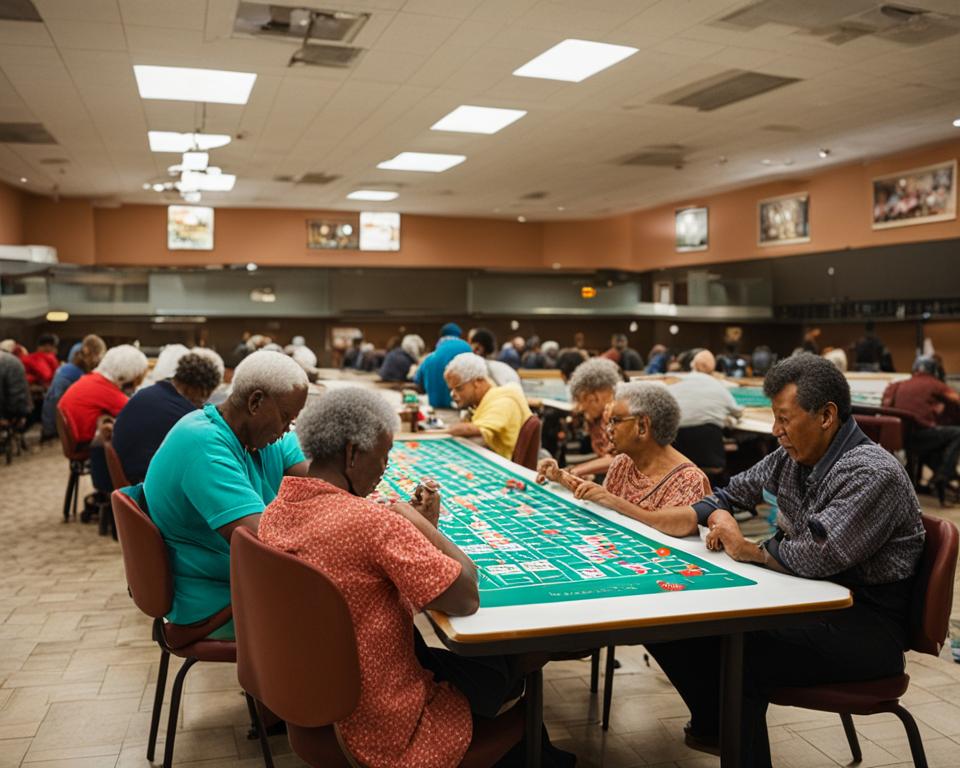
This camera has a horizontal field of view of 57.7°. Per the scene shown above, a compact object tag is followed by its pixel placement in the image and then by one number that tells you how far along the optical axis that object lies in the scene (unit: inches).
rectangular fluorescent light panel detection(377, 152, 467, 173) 492.7
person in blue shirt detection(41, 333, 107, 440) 346.6
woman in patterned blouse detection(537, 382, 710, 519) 133.3
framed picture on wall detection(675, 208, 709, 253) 664.4
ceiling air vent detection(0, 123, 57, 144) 412.5
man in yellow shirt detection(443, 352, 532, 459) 214.2
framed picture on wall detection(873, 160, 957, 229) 457.7
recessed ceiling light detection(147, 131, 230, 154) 435.2
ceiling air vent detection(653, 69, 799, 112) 326.3
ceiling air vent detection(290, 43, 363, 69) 292.5
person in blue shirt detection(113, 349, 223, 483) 192.2
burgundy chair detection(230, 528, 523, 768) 80.1
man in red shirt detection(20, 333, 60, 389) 487.2
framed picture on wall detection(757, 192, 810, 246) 565.3
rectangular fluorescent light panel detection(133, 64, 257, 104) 325.4
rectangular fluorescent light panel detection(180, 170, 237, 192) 395.5
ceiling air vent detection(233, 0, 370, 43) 257.6
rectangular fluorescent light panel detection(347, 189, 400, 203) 633.6
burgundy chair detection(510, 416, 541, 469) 201.0
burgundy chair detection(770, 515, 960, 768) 98.6
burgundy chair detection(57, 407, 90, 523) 260.4
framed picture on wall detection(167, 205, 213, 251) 721.6
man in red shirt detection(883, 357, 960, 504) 313.7
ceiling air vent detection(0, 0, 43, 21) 247.4
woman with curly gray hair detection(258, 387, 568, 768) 82.5
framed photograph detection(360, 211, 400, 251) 755.4
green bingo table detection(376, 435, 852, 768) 84.0
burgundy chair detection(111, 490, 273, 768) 113.1
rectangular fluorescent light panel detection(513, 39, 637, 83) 292.7
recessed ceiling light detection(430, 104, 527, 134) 384.2
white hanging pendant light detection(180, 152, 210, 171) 376.2
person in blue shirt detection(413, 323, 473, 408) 317.1
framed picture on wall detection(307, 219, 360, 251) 745.0
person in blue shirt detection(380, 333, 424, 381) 473.4
